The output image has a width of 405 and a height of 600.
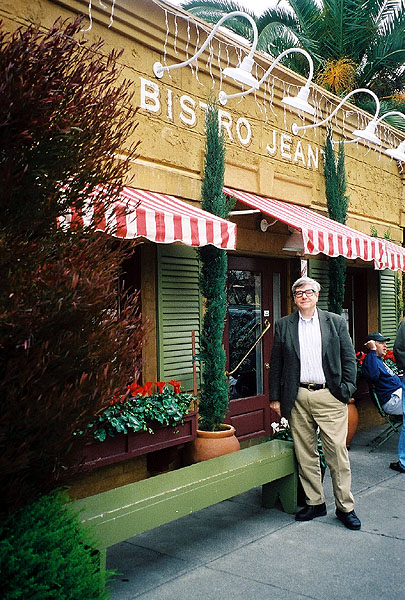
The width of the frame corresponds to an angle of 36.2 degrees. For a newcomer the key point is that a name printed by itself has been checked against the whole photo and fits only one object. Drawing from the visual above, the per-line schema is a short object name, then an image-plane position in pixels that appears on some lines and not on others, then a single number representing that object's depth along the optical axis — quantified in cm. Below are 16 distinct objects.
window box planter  481
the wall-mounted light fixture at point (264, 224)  734
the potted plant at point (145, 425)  487
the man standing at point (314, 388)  477
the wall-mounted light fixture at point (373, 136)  784
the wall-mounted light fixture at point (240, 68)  550
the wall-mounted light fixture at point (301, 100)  635
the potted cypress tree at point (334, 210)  842
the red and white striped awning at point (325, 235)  637
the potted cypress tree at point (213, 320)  597
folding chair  740
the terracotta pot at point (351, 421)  752
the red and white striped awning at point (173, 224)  457
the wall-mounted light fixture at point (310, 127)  786
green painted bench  356
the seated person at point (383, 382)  723
